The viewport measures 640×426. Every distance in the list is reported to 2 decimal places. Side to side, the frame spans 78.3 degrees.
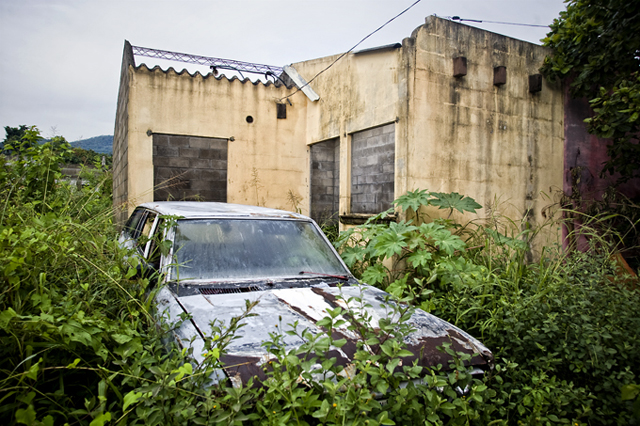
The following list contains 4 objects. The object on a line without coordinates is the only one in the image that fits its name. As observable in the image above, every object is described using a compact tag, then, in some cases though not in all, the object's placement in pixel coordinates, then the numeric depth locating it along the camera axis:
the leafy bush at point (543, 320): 2.31
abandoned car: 1.97
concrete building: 5.64
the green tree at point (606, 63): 5.24
